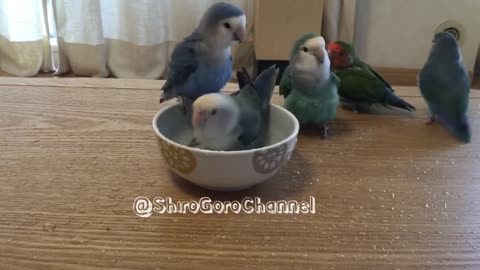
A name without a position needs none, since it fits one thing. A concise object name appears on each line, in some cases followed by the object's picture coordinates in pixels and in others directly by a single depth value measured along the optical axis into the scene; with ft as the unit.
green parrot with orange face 2.32
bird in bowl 1.51
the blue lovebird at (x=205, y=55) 1.78
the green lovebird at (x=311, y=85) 1.99
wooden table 1.30
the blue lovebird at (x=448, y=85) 2.10
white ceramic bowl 1.44
